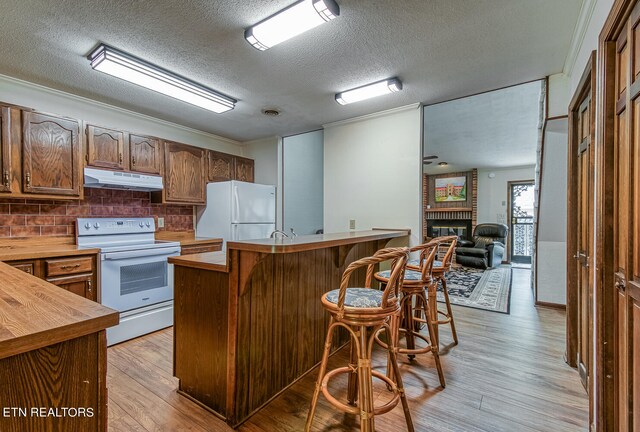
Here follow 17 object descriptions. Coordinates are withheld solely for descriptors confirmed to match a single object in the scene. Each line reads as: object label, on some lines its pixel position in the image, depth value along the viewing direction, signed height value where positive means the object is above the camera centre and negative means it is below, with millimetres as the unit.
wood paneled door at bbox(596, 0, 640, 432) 1113 -51
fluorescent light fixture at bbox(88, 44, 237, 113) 2203 +1170
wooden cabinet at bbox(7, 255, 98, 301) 2346 -484
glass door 7727 -180
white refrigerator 3775 +24
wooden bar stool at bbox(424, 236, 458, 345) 2305 -533
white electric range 2732 -598
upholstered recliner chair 6481 -793
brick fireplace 8328 +39
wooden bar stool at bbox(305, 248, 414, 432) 1314 -528
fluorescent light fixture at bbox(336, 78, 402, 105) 2734 +1203
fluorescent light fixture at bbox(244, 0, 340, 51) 1718 +1203
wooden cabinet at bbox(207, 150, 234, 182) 4083 +691
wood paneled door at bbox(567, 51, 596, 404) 1776 -83
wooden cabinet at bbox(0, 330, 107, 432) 680 -434
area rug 3893 -1203
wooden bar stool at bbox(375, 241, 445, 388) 2002 -554
